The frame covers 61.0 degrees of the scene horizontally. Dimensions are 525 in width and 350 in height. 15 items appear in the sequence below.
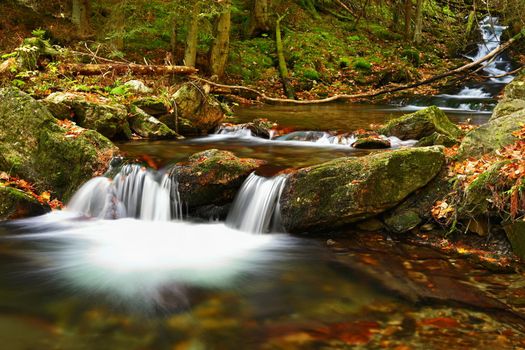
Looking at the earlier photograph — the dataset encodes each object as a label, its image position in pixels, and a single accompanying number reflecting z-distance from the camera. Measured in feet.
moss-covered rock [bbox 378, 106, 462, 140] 27.86
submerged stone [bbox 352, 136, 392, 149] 27.20
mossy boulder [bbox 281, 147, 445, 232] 17.43
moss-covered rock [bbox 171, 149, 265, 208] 20.53
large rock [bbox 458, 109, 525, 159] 17.31
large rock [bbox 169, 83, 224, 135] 31.63
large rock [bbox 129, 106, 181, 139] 29.35
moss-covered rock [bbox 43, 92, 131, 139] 26.30
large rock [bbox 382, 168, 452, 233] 17.20
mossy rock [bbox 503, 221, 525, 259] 14.40
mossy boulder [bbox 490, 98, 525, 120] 21.79
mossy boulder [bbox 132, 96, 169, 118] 30.73
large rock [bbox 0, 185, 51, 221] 19.12
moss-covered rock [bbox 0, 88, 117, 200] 21.66
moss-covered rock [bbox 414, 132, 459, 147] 23.31
